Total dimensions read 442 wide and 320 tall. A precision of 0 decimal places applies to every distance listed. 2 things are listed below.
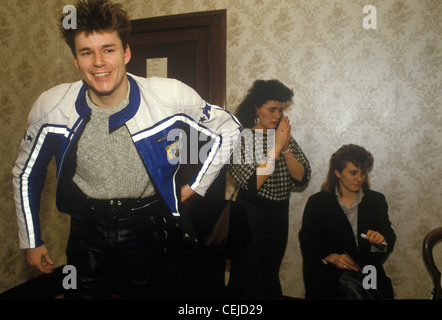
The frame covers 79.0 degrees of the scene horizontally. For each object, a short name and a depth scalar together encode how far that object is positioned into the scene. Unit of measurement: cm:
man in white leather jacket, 95
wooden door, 155
